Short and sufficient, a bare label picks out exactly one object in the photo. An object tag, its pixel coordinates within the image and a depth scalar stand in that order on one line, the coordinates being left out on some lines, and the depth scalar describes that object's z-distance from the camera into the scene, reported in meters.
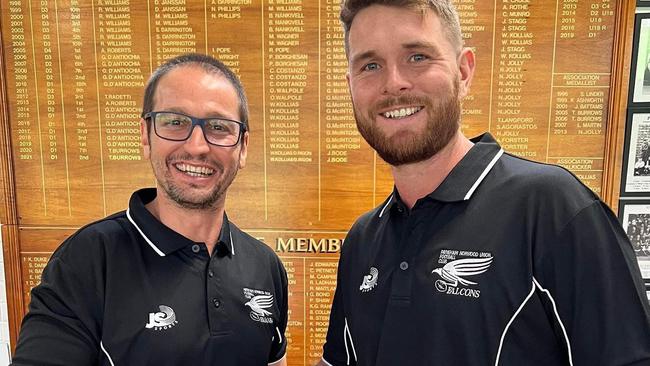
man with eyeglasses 1.23
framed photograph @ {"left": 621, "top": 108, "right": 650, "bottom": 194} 2.11
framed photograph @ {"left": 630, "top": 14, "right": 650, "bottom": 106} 2.07
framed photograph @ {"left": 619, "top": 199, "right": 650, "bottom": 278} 2.17
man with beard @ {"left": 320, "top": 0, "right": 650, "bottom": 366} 0.96
